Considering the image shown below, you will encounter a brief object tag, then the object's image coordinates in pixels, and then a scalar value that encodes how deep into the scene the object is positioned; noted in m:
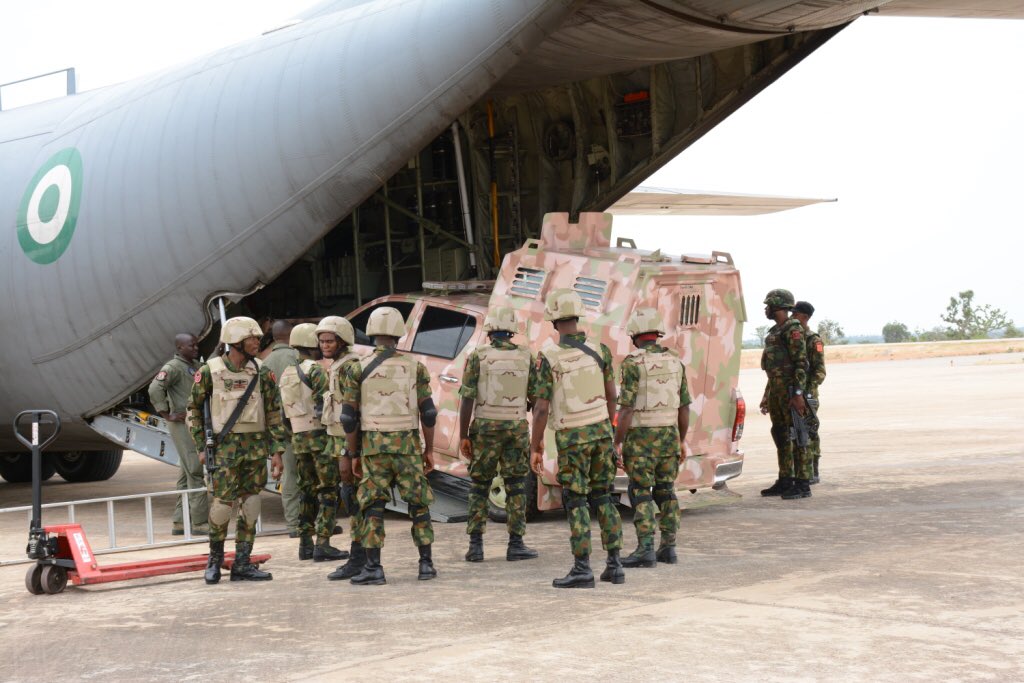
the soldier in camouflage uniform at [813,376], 12.45
